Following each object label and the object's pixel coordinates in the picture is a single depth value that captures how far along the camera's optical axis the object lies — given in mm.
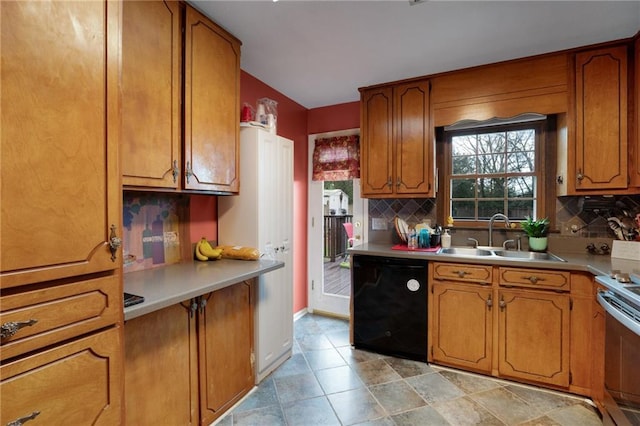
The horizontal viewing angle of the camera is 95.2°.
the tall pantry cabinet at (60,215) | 810
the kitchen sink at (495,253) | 2408
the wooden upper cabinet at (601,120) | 2090
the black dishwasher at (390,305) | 2434
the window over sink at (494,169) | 2654
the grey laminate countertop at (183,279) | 1242
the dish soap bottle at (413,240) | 2676
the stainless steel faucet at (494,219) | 2609
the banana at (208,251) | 2041
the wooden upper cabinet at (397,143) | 2650
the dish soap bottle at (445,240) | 2770
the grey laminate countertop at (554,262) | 1888
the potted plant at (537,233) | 2441
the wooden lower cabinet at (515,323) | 1986
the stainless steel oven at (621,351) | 1327
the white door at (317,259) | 3488
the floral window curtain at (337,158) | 3283
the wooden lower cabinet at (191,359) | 1339
